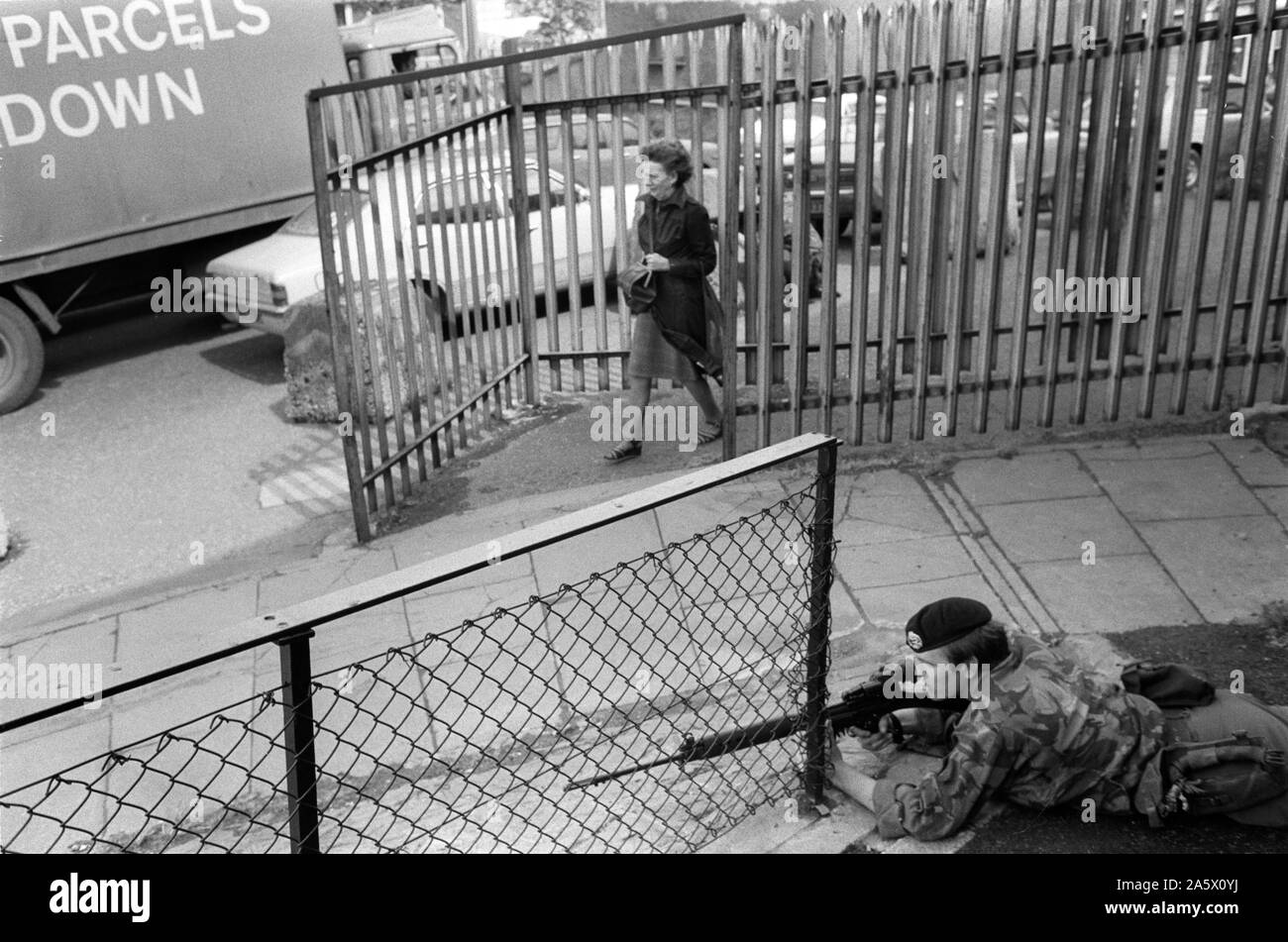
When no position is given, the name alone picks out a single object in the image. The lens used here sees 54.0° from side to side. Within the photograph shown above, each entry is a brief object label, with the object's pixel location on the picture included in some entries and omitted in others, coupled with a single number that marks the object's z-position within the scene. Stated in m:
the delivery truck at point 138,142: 9.07
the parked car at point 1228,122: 5.98
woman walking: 6.16
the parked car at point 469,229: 6.34
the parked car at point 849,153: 7.28
